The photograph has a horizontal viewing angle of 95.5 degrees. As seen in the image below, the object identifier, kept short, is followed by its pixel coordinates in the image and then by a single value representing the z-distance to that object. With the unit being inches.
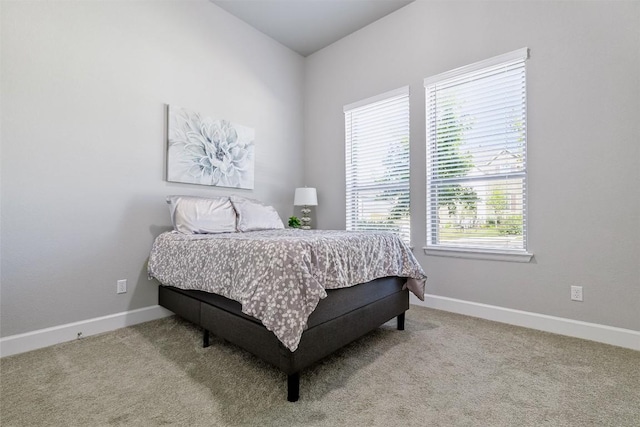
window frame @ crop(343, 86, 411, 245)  128.6
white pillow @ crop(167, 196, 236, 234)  102.4
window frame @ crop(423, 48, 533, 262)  99.1
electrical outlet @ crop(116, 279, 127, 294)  100.0
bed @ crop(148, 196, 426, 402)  56.7
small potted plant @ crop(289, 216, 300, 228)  147.4
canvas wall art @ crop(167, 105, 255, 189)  113.3
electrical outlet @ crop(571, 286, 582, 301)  89.4
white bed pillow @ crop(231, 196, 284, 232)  115.1
